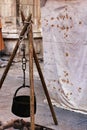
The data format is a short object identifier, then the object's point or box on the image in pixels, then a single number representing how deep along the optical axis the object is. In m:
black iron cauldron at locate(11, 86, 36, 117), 3.56
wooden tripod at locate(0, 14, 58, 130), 3.35
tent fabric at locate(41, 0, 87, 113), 4.47
